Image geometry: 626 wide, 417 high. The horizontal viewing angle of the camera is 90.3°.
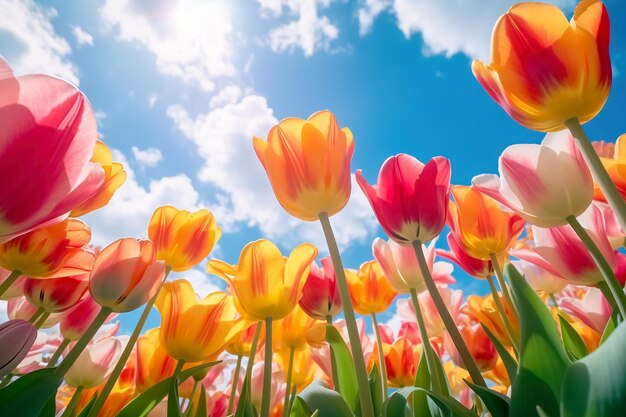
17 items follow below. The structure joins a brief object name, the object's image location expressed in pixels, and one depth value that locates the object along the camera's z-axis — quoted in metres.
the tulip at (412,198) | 0.20
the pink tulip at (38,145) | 0.12
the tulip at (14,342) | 0.16
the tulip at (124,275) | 0.19
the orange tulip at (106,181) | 0.23
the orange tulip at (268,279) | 0.23
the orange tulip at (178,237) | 0.27
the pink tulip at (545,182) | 0.17
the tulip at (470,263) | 0.26
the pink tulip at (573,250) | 0.19
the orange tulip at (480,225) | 0.23
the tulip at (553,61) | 0.16
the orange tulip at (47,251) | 0.20
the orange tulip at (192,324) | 0.23
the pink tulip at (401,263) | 0.26
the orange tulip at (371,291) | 0.33
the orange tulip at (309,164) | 0.21
